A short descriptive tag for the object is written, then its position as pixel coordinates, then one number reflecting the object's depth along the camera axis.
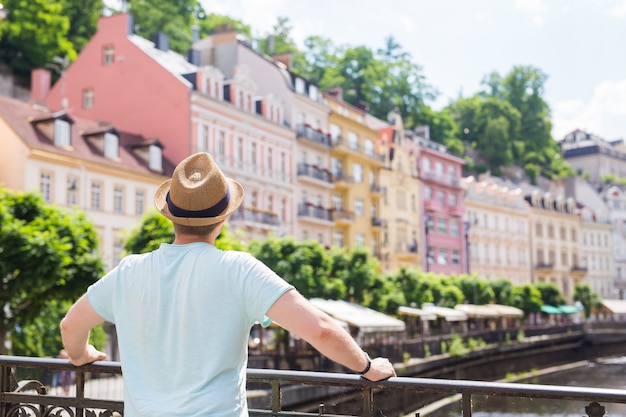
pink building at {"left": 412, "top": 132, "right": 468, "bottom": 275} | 67.56
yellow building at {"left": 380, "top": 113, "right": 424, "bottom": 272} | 61.22
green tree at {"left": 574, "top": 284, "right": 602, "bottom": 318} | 81.38
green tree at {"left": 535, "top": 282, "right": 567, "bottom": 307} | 69.94
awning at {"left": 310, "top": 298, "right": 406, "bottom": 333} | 30.95
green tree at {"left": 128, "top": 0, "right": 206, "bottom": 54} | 61.69
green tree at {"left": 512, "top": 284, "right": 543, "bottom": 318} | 63.42
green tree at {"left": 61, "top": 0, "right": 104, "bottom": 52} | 57.62
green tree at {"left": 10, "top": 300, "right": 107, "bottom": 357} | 26.73
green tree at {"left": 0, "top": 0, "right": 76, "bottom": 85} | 52.09
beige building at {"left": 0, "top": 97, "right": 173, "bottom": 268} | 32.88
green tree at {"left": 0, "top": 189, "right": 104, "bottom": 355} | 21.11
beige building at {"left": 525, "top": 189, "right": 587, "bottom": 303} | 85.12
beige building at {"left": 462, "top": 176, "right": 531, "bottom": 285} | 74.94
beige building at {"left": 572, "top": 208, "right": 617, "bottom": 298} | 94.12
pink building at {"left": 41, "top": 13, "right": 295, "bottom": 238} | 42.47
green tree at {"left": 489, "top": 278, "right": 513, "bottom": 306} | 61.12
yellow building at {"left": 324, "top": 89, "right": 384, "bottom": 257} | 55.78
